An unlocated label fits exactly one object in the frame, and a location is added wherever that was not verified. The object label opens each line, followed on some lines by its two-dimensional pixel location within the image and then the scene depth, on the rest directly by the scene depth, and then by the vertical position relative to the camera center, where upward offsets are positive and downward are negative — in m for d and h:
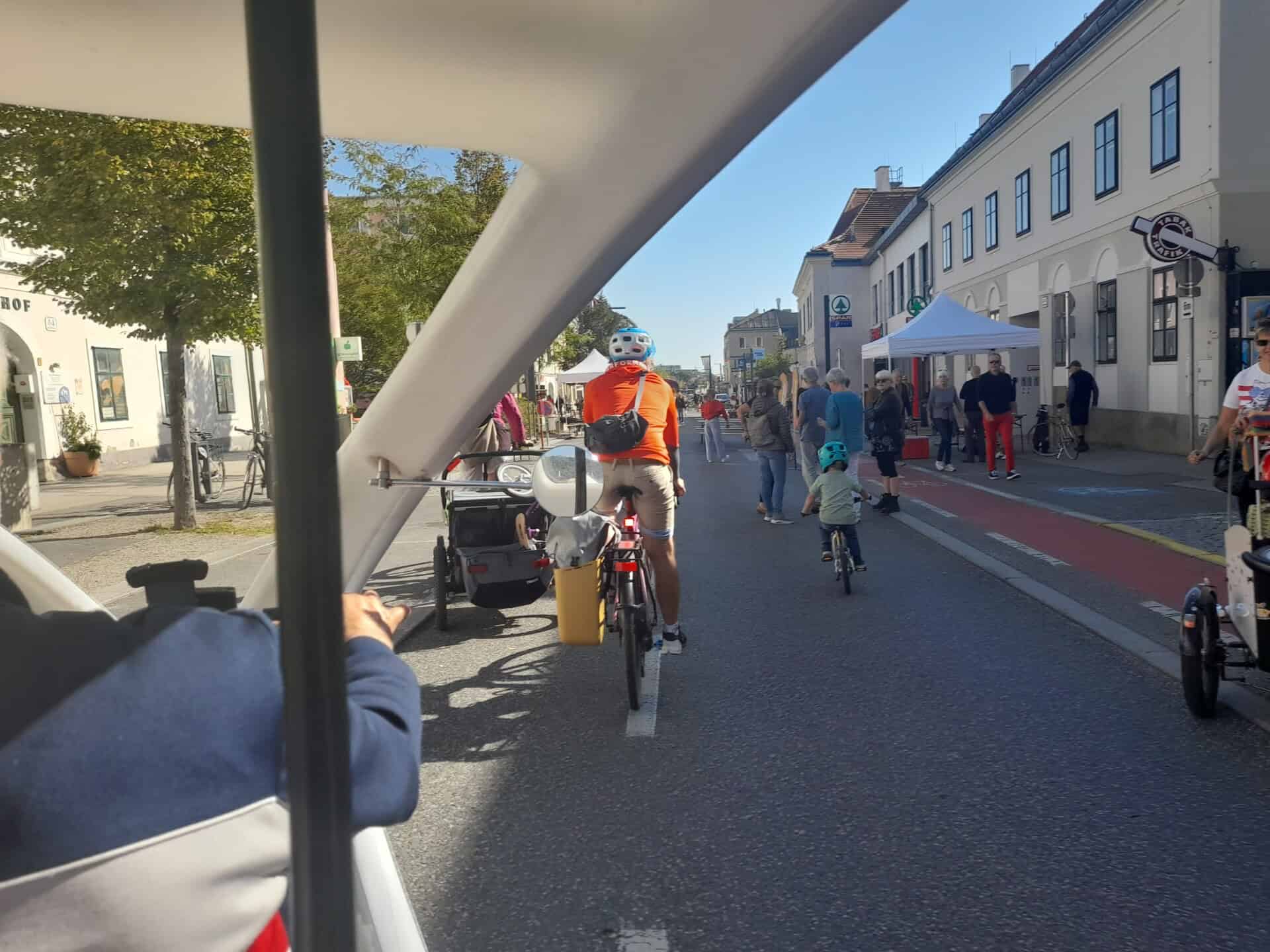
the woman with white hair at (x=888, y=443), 12.40 -0.72
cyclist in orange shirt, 5.56 -0.30
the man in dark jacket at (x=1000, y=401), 15.48 -0.33
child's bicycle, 7.70 -1.30
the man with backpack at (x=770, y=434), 11.77 -0.52
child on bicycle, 7.84 -0.86
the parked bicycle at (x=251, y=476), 12.87 -0.91
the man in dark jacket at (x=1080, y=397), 19.50 -0.39
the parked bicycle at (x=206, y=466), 15.73 -0.87
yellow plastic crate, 5.28 -1.05
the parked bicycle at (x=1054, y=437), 18.88 -1.15
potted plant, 20.73 -0.60
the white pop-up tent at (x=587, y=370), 31.00 +0.79
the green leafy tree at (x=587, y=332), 36.63 +4.58
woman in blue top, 9.72 -0.34
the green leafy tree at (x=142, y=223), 9.54 +2.00
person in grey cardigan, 17.77 -0.58
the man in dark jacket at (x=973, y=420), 16.70 -0.75
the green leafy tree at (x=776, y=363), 85.70 +2.30
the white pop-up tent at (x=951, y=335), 18.62 +0.84
